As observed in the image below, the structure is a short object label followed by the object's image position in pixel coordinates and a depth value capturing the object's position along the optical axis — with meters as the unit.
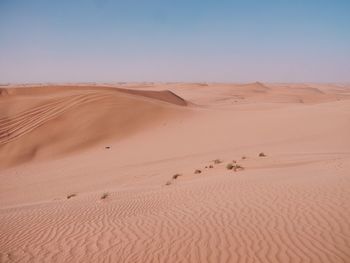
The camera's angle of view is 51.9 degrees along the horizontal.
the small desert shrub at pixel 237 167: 11.28
